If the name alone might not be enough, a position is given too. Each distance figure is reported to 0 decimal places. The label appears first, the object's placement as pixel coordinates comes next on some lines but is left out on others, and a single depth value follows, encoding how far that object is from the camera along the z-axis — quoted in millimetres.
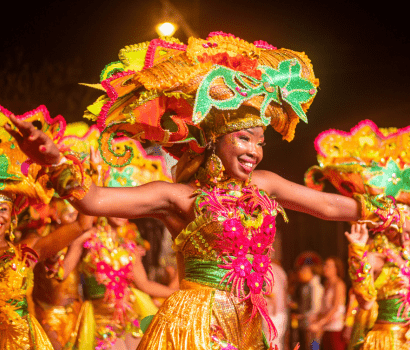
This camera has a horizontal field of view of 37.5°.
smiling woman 2576
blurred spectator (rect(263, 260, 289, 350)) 6164
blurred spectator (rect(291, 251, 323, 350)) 6977
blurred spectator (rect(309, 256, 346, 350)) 6594
